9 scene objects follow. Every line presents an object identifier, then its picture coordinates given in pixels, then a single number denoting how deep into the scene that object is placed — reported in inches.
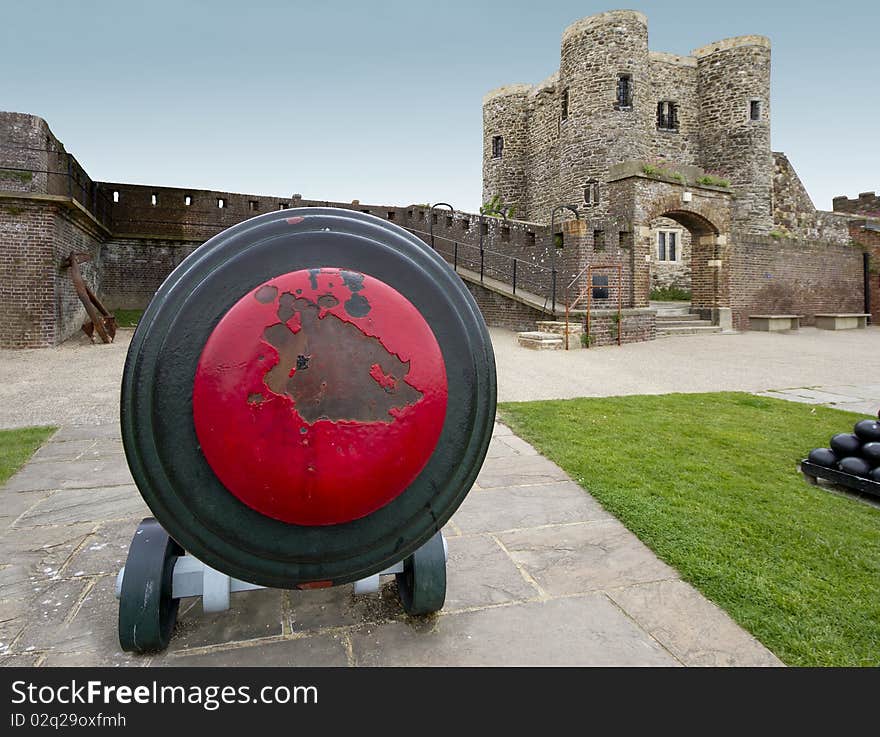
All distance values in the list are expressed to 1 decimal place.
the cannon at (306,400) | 46.8
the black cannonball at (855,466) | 127.6
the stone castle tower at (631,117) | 907.4
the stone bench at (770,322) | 666.8
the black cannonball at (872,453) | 128.3
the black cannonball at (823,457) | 136.0
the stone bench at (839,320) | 726.5
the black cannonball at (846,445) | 134.6
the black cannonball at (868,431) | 132.2
